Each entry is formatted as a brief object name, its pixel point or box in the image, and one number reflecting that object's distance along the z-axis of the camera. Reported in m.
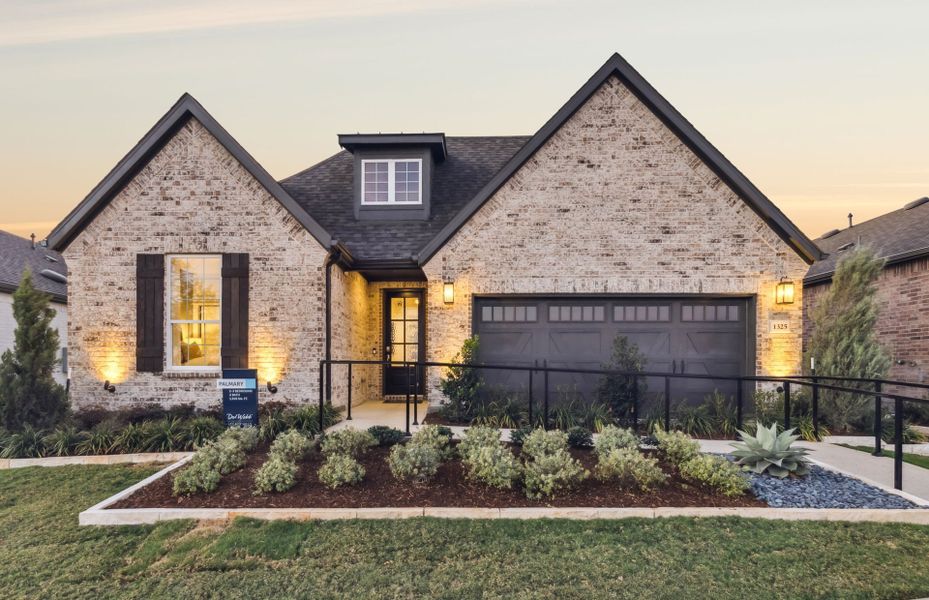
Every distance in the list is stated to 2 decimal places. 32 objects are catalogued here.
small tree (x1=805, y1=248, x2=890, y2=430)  8.67
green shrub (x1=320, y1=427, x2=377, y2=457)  5.76
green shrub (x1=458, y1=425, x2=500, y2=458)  5.57
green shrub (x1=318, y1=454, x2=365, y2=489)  4.90
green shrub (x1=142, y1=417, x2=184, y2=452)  7.01
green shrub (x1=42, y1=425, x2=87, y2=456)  6.88
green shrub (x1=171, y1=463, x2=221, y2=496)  4.86
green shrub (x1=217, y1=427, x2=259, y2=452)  6.20
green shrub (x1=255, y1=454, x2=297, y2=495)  4.80
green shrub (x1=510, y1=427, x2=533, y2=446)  6.35
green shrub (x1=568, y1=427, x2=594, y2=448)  6.26
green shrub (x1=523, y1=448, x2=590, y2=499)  4.67
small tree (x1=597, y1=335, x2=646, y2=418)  8.06
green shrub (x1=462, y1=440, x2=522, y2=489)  4.82
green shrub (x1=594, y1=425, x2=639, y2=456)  5.57
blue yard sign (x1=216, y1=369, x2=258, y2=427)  7.12
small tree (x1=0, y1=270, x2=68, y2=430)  7.41
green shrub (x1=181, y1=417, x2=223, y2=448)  7.11
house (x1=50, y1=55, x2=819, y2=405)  8.66
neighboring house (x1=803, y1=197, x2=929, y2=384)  10.39
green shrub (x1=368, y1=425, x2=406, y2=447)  6.42
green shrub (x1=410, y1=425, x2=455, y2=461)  5.54
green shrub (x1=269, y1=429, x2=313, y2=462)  5.62
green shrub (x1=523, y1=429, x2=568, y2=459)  5.51
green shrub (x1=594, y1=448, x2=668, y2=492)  4.83
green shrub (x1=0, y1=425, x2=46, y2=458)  6.79
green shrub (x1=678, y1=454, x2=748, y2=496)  4.80
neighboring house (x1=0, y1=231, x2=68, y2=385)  13.73
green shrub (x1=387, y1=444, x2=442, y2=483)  4.98
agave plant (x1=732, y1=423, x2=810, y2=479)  5.28
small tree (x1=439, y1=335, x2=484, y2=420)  8.32
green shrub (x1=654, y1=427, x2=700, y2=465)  5.44
